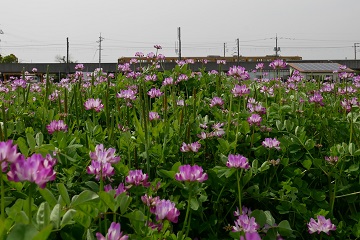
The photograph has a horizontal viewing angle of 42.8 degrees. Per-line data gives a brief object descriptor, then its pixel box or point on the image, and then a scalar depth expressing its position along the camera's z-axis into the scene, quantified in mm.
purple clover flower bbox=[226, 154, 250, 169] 396
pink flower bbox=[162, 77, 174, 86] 800
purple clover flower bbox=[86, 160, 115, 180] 328
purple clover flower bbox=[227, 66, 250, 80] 639
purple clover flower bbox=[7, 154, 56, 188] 229
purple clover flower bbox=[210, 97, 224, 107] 675
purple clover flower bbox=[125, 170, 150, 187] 369
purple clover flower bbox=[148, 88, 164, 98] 699
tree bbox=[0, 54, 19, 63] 27807
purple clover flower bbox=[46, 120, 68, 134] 503
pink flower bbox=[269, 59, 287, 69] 842
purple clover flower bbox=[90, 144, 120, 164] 333
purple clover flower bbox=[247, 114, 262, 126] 552
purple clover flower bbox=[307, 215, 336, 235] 439
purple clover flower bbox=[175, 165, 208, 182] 334
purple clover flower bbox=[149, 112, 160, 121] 594
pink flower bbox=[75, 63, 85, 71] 1280
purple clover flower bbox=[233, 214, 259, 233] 365
